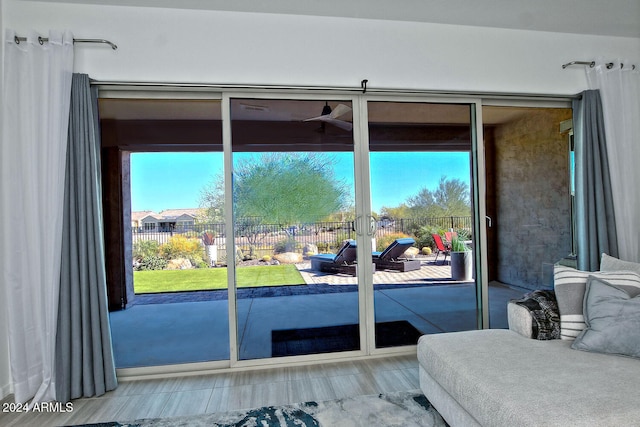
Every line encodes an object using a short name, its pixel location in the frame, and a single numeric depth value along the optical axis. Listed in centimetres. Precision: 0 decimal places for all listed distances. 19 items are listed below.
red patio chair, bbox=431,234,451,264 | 290
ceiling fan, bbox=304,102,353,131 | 274
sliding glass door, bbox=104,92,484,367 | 265
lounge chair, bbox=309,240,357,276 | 277
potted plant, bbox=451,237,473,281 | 291
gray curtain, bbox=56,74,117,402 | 219
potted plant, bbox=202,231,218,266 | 294
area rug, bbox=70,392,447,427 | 185
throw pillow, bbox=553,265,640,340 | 188
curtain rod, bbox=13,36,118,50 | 222
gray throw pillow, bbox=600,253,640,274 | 199
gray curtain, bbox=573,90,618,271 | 274
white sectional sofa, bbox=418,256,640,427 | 119
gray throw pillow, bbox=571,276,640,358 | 163
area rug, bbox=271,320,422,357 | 268
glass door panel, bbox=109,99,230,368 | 283
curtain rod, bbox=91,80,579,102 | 242
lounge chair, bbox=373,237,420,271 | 281
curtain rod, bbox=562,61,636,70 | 280
